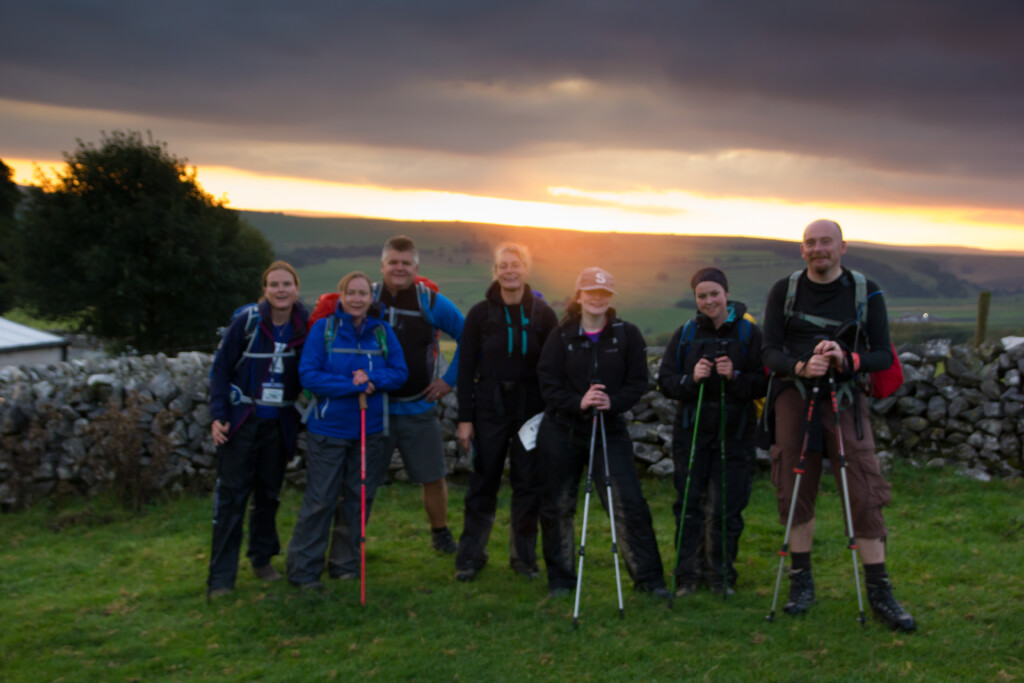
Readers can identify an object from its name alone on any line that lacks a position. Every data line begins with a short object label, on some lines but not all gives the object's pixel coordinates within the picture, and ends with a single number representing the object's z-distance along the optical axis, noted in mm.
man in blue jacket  6293
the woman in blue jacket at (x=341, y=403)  5738
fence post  10484
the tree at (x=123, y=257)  34156
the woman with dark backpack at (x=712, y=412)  5512
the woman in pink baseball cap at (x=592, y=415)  5531
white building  25702
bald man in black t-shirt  4969
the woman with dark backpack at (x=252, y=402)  5754
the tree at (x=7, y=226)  34875
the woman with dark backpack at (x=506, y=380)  5953
